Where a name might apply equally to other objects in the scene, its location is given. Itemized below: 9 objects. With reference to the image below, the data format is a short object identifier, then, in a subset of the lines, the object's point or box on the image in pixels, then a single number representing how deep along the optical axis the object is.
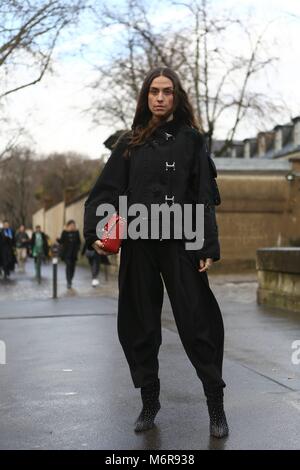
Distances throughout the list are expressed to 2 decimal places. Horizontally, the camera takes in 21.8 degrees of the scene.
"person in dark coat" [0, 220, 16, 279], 23.77
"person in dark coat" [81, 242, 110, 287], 18.44
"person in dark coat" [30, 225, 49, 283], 24.17
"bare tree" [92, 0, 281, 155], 26.52
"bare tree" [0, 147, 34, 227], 75.01
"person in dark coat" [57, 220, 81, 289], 19.20
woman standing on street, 4.33
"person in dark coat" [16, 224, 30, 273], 34.06
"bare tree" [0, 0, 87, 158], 20.92
